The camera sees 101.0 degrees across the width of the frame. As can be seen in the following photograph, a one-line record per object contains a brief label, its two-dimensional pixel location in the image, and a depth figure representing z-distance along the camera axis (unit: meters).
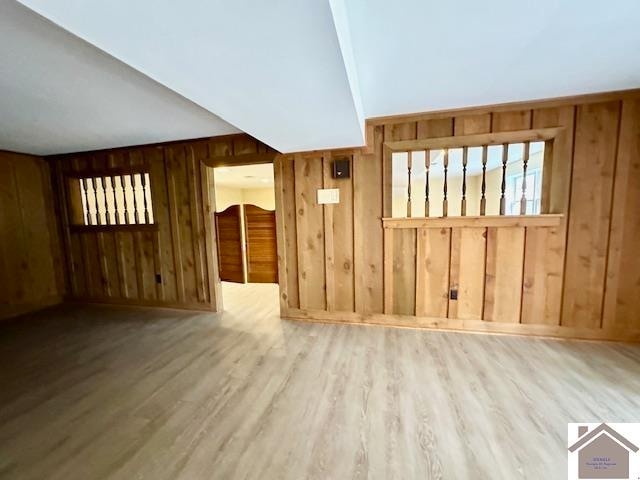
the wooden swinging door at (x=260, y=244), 4.75
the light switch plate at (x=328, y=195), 2.86
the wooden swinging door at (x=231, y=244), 4.86
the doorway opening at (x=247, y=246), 4.73
